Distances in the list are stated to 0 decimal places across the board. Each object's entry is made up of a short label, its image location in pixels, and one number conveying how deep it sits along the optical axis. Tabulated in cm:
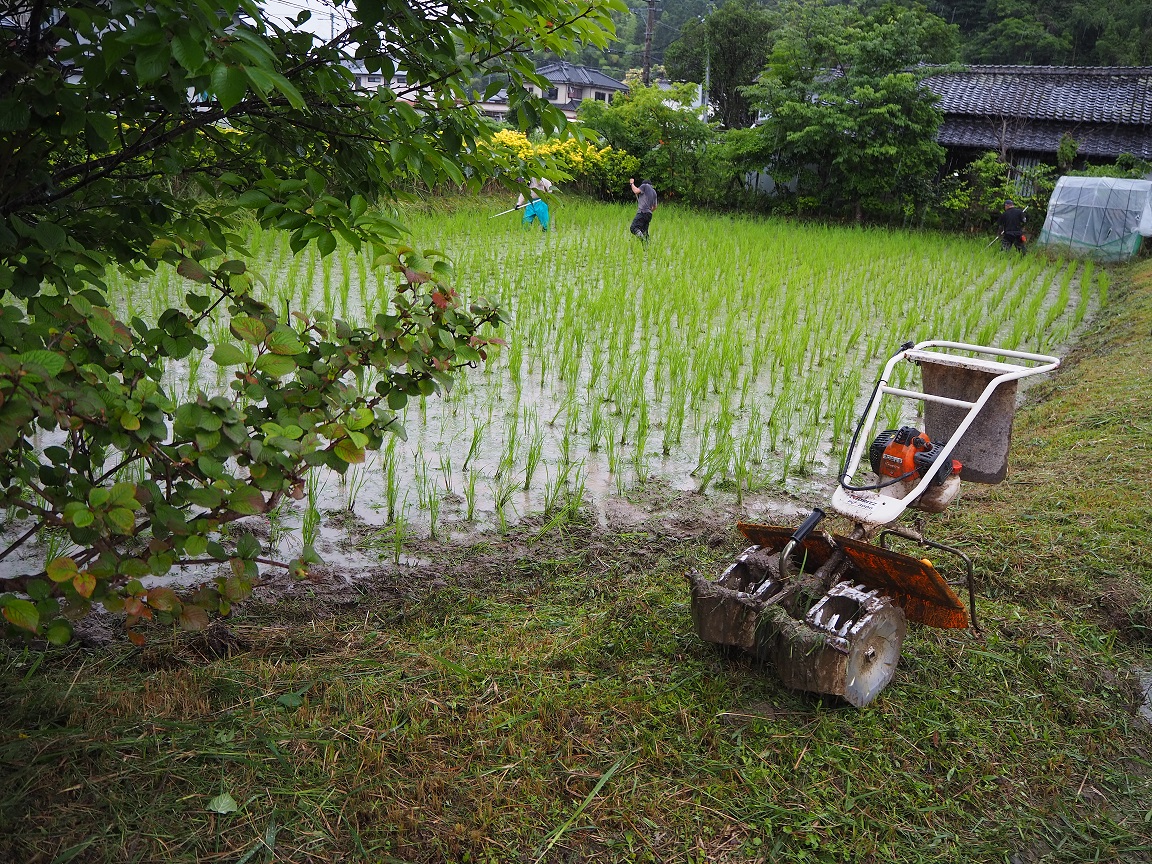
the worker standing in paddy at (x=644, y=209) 1116
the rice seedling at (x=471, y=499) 349
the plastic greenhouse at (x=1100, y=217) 1298
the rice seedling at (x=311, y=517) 315
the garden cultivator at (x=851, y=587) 224
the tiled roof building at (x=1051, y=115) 1662
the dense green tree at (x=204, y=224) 141
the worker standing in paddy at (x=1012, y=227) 1324
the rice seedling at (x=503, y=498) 340
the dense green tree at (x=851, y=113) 1542
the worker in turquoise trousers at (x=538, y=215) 1185
